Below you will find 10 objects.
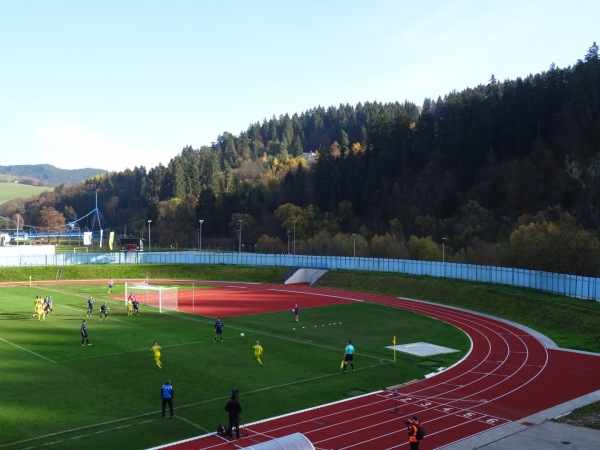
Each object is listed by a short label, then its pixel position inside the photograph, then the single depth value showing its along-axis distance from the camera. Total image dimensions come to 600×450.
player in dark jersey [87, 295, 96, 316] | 46.40
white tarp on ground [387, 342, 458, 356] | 34.56
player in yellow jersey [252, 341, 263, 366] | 30.66
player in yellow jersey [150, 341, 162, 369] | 29.27
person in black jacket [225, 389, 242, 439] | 20.19
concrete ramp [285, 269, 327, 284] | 76.00
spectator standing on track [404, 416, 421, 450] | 17.89
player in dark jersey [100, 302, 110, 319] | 44.88
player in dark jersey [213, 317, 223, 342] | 36.75
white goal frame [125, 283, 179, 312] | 51.75
